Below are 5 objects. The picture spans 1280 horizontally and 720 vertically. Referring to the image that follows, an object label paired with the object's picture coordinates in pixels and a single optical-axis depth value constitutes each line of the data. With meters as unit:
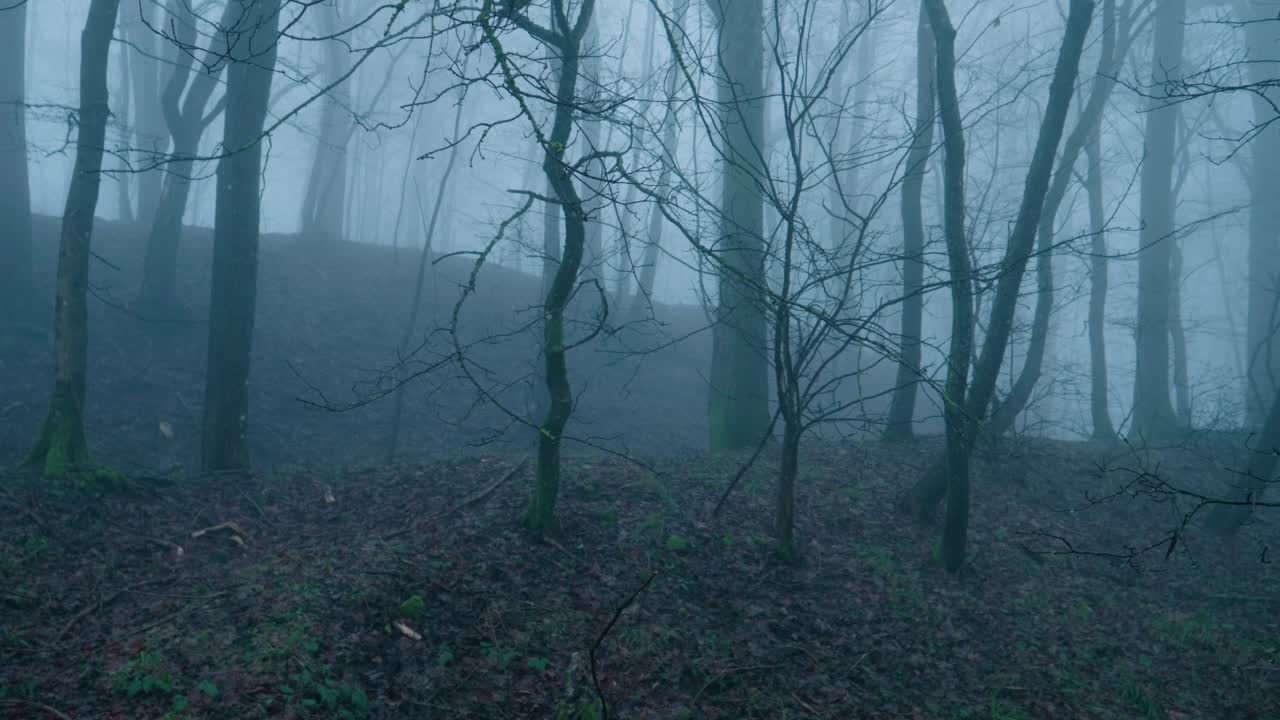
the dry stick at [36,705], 4.37
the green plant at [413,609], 5.80
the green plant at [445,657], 5.48
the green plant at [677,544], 7.45
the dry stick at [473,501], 7.16
